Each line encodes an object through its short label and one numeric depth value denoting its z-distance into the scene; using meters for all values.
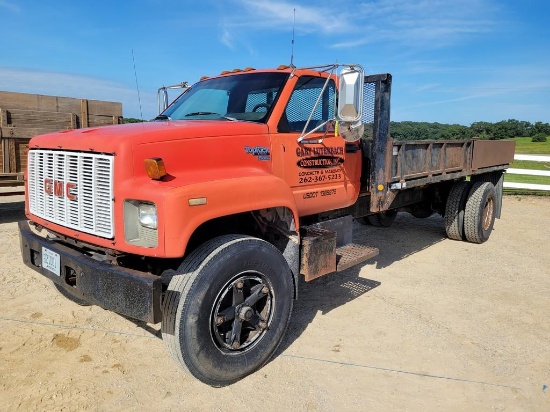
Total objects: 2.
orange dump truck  2.77
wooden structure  7.51
